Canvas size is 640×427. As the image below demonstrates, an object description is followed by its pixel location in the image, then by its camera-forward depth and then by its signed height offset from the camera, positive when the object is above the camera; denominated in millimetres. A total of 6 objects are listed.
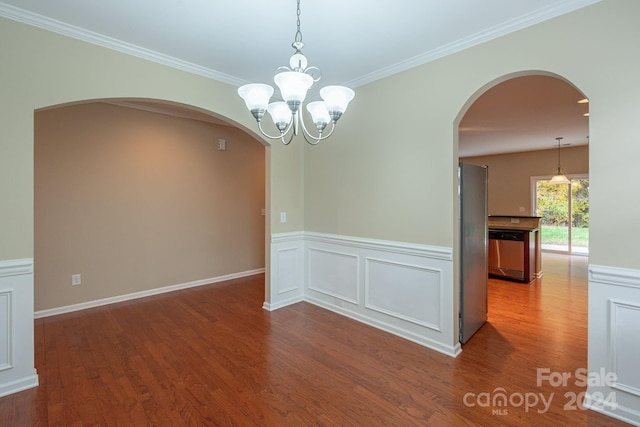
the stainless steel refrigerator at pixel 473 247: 3037 -387
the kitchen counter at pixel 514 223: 5394 -217
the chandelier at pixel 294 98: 1748 +688
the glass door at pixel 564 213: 7926 -69
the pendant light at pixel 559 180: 6953 +682
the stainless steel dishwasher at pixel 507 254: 5176 -751
